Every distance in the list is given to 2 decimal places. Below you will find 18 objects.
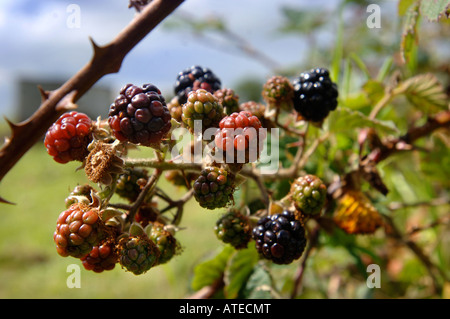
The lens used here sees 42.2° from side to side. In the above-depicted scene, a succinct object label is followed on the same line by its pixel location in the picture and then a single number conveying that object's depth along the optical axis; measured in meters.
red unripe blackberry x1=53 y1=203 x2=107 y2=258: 0.15
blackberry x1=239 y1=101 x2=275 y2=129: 0.19
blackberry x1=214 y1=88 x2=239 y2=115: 0.18
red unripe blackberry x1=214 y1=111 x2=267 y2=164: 0.15
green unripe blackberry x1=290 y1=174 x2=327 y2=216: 0.17
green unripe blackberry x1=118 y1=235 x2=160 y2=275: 0.16
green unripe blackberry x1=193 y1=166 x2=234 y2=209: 0.16
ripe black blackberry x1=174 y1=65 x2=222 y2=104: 0.19
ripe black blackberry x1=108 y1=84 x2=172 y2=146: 0.15
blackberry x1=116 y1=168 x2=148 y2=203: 0.18
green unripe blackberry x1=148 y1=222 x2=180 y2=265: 0.17
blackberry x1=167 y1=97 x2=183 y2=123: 0.18
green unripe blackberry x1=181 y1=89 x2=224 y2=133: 0.16
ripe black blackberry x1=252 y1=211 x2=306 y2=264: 0.17
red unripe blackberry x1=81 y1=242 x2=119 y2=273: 0.16
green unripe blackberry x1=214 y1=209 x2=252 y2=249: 0.18
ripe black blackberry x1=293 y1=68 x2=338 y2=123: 0.19
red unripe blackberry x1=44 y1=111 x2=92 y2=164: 0.16
